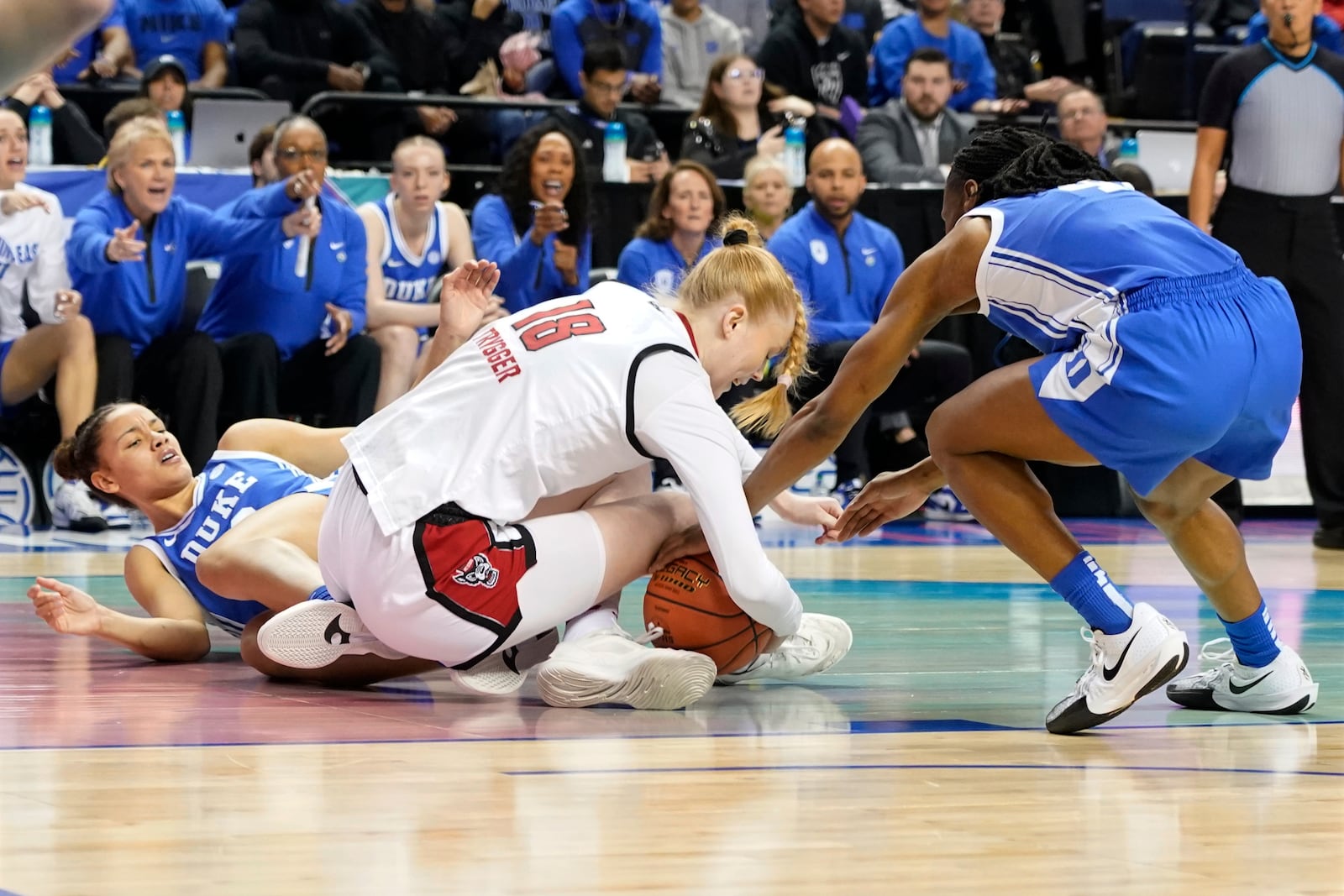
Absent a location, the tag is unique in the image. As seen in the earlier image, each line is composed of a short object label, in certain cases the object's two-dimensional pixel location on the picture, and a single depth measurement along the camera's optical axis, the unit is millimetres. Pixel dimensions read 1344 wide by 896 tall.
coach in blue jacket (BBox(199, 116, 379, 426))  15375
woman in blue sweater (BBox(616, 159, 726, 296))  16109
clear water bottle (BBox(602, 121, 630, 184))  17594
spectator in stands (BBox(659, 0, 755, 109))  21625
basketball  7066
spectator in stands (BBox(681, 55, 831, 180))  18875
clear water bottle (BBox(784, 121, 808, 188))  18484
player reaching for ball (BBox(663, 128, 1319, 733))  6391
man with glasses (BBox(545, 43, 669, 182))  18859
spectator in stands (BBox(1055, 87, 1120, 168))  17984
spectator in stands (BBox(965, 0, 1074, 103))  23141
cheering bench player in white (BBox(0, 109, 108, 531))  14430
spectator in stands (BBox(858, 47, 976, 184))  19406
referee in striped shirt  14164
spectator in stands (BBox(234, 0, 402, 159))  19672
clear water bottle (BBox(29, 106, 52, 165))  16375
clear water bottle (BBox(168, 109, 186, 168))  17000
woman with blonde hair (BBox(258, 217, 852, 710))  6676
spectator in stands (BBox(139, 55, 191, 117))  17953
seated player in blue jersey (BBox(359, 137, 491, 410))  16094
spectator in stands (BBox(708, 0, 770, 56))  23344
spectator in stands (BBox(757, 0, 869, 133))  21500
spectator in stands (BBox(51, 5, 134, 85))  19047
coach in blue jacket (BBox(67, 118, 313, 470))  14672
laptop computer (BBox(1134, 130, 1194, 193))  19891
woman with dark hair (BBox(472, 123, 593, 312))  15883
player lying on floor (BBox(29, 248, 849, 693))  7805
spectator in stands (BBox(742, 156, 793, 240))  16906
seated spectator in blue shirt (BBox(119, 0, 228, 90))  19969
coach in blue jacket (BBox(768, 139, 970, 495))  16641
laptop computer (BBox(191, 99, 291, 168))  17359
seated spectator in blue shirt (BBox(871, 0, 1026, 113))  21625
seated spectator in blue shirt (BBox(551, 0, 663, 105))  20656
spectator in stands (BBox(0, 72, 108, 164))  17062
